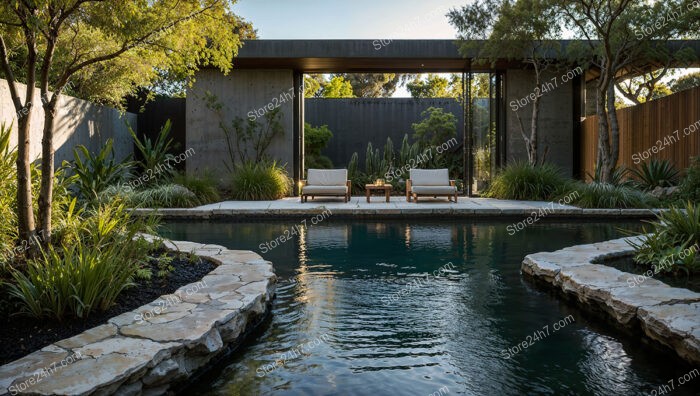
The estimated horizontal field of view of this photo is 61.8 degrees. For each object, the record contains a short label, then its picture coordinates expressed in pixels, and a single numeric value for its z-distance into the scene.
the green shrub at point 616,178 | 10.59
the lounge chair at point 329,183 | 11.05
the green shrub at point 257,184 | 11.79
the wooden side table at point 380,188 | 11.17
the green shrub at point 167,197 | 9.80
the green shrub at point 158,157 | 11.40
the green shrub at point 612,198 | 9.56
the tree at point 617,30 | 9.66
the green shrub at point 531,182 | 11.27
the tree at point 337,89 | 23.52
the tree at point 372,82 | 29.61
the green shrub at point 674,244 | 4.63
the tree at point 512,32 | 10.73
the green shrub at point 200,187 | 10.91
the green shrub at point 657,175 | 10.42
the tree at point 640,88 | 15.89
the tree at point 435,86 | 26.19
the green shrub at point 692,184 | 8.69
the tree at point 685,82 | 19.33
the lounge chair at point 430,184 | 11.02
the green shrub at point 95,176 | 8.49
